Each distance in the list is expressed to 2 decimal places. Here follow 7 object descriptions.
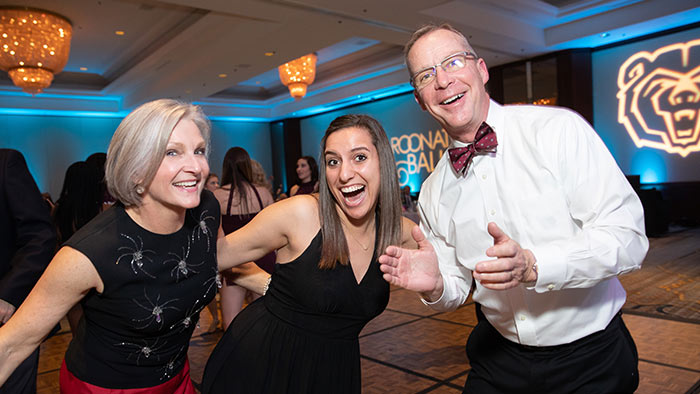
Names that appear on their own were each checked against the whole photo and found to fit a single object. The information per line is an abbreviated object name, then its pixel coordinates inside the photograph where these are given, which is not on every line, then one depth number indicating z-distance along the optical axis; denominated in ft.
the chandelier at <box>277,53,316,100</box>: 32.01
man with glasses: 4.29
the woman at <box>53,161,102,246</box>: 11.23
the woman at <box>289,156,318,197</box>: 17.69
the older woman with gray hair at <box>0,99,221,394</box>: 4.46
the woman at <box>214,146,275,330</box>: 13.35
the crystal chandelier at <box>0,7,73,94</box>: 23.40
